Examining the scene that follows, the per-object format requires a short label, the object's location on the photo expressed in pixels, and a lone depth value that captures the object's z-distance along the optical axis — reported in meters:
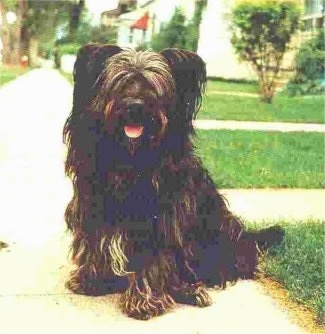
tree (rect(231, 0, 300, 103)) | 6.66
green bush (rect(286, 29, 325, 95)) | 8.34
